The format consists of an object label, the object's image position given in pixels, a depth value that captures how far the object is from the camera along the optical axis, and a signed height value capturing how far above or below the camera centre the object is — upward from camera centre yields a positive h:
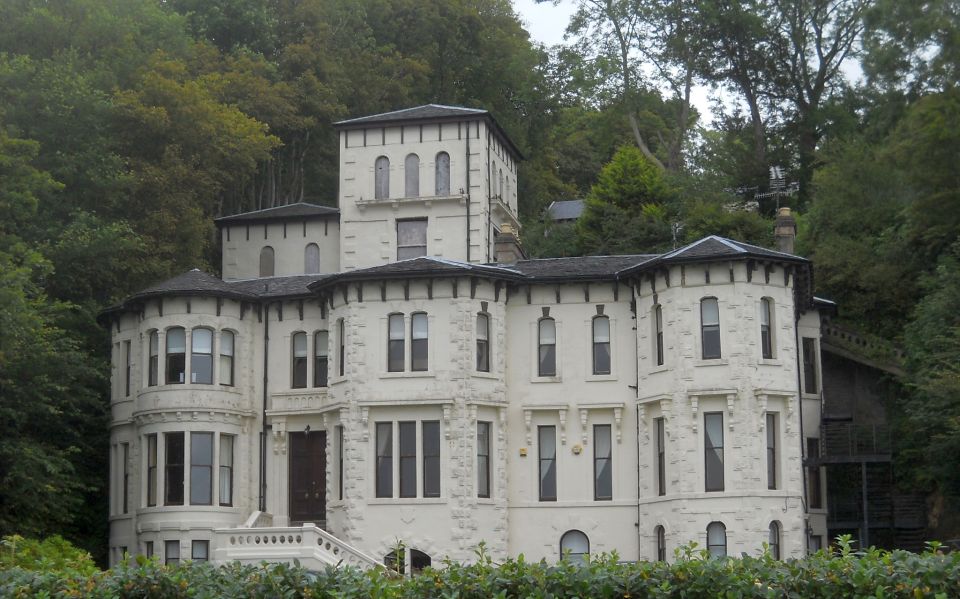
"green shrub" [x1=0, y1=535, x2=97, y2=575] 26.28 -1.53
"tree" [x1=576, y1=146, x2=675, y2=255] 60.53 +11.04
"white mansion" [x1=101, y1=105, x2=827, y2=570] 42.56 +2.11
